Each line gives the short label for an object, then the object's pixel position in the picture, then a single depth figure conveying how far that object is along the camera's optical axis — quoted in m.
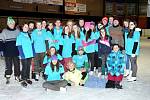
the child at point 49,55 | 3.57
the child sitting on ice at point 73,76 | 3.59
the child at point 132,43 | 3.82
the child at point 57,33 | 4.01
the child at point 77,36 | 4.09
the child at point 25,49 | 3.55
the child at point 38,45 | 3.80
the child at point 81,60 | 3.98
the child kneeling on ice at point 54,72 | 3.43
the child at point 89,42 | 4.17
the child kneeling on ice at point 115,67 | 3.51
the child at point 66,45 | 4.00
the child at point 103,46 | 4.08
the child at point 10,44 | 3.56
